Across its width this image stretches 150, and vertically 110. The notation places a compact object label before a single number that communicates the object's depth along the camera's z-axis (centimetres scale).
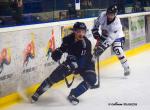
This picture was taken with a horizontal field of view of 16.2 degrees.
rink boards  595
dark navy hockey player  561
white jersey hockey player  756
